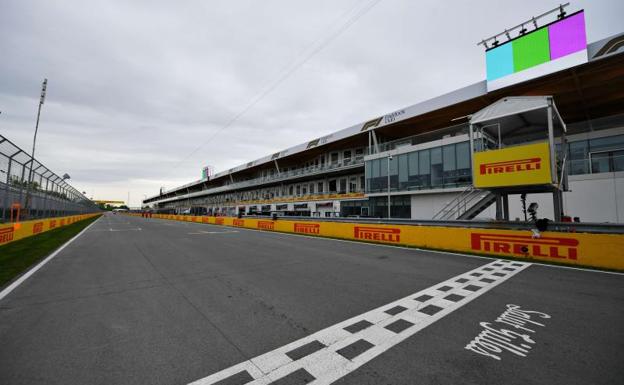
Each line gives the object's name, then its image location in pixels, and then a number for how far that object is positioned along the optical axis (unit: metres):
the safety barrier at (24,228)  10.45
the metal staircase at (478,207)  11.82
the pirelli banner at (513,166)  8.27
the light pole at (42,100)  20.42
